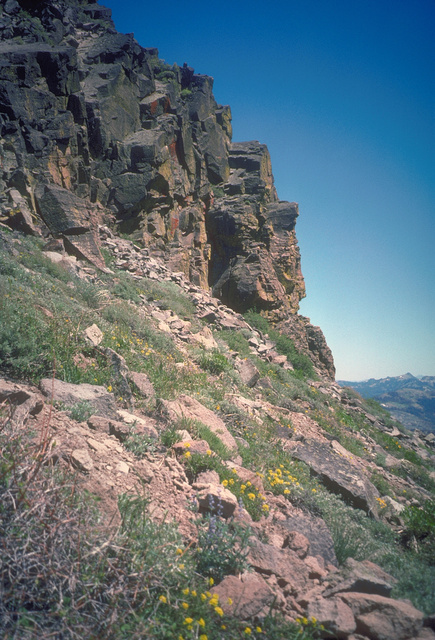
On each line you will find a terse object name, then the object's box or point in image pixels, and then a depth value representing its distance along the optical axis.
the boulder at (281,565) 2.44
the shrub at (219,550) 2.26
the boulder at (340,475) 4.45
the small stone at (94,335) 4.83
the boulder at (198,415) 4.04
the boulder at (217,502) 2.80
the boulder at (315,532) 3.00
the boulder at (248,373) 7.38
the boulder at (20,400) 2.69
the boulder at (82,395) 3.29
